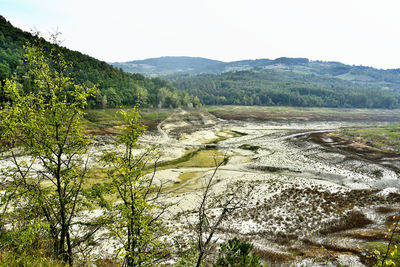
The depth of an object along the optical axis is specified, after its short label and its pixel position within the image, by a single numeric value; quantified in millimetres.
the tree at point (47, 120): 9219
